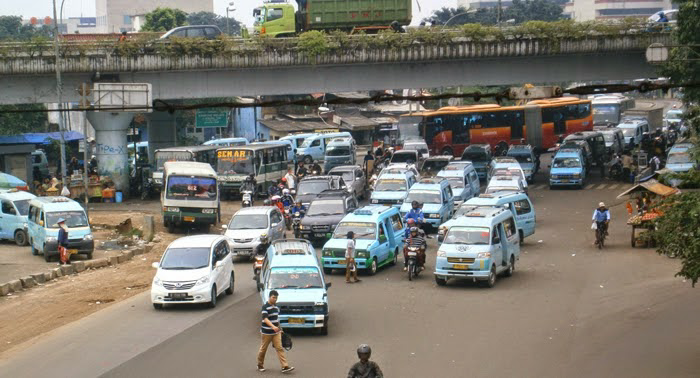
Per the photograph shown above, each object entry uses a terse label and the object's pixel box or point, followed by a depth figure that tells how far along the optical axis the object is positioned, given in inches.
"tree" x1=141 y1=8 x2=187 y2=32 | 4404.5
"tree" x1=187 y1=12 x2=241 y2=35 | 7413.4
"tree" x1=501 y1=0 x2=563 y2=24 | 5408.5
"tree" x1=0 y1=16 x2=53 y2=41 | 5656.0
